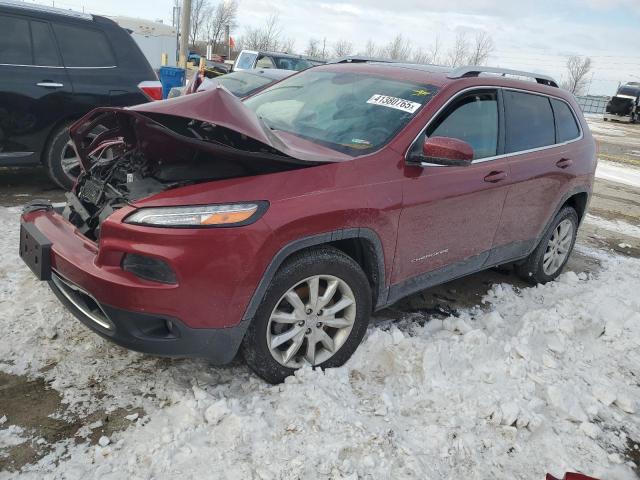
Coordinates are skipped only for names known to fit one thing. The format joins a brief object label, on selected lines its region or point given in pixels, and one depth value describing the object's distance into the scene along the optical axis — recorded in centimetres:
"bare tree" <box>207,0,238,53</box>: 7106
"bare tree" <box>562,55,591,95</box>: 6500
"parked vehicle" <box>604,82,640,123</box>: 3291
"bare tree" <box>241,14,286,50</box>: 6731
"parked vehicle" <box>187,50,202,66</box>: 3785
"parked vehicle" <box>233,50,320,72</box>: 1432
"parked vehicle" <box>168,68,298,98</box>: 861
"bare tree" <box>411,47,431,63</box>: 6860
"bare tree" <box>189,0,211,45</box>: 6966
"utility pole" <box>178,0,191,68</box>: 1662
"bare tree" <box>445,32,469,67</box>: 6281
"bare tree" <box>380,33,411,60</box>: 6990
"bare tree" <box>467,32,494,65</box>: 6080
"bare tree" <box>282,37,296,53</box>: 7016
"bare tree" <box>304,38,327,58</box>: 7786
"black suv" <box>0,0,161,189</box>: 536
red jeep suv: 248
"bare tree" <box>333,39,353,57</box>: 7543
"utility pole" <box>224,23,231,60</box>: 6876
